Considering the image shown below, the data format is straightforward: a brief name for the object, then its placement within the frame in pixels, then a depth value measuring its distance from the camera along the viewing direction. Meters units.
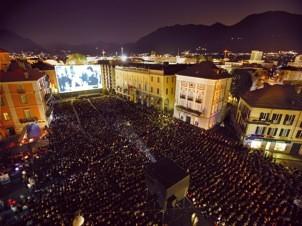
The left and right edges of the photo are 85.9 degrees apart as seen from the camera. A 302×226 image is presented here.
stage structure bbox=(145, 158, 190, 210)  14.59
